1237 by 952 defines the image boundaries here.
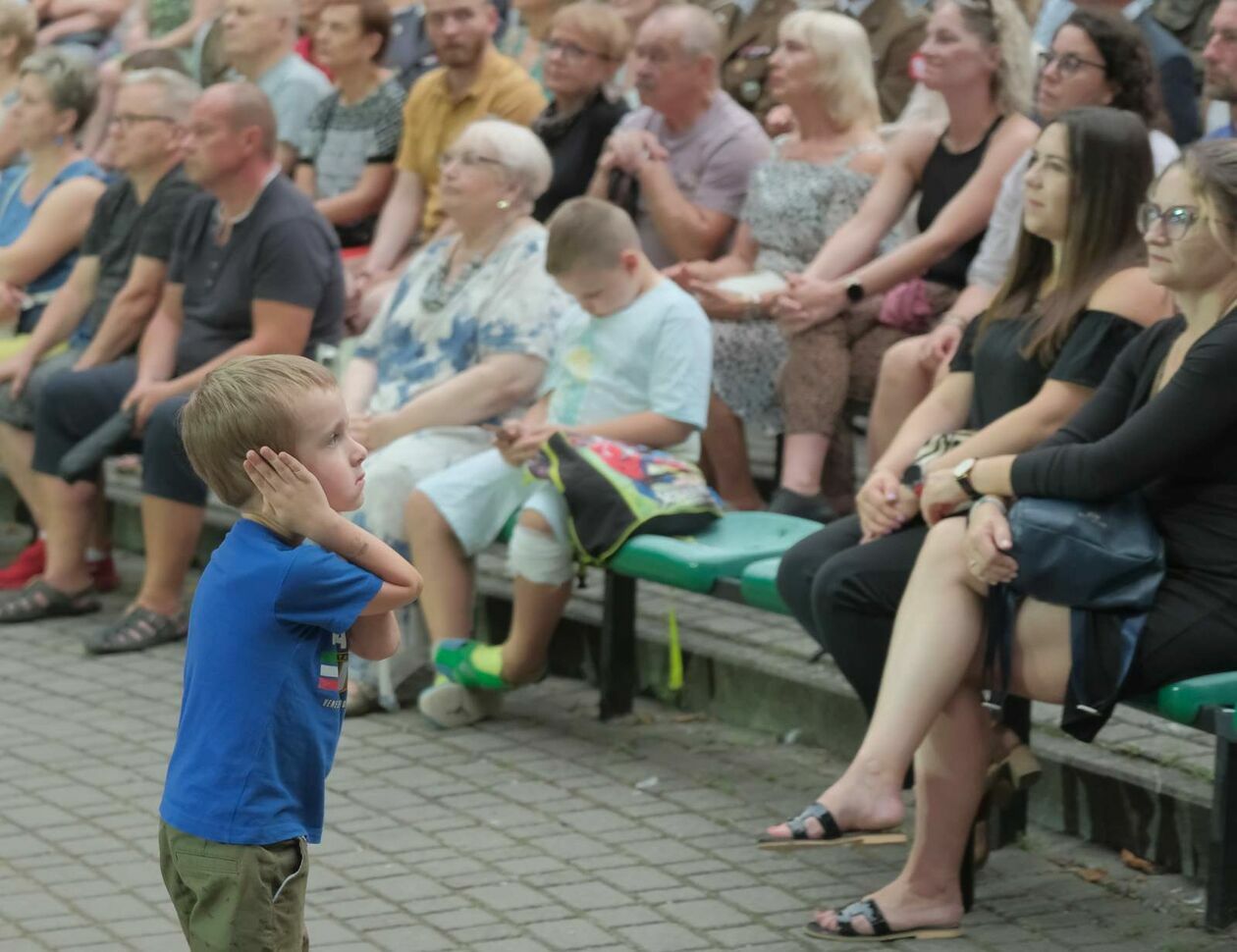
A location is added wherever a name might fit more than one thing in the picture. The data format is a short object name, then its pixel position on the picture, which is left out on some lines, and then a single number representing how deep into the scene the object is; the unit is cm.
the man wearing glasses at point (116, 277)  1402
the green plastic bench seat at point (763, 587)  962
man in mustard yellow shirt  1507
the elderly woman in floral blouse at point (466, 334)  1155
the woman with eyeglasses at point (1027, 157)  1079
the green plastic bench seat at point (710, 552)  1003
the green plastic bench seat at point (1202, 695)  758
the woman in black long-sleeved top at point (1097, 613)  769
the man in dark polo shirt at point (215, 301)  1287
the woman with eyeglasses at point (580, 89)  1418
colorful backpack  1031
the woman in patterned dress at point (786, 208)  1251
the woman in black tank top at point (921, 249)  1171
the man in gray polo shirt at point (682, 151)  1326
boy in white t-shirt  1076
